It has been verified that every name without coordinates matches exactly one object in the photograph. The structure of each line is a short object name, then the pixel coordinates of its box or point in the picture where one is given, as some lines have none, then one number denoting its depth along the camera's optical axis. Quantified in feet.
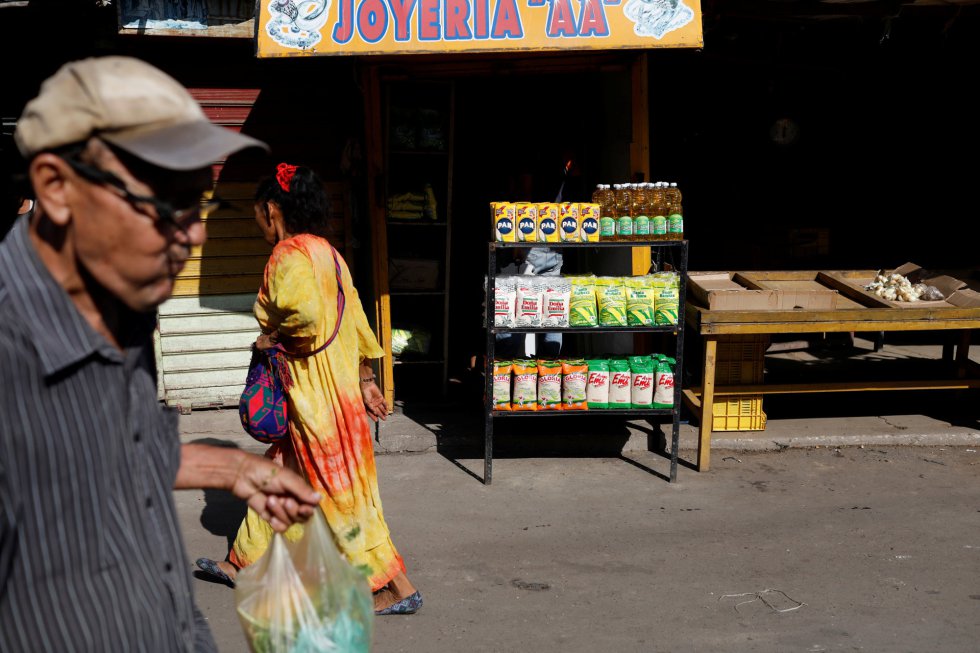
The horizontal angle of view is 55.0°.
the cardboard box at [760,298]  20.71
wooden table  20.35
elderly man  5.16
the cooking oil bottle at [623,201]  19.71
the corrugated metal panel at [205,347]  23.56
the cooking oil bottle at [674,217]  19.21
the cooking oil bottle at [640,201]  19.63
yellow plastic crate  22.85
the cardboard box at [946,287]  21.54
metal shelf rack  18.95
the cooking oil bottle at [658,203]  19.48
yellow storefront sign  18.61
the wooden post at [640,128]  22.03
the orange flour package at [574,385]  19.58
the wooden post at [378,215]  22.17
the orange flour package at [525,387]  19.52
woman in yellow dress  13.47
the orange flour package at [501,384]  19.61
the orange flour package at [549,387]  19.53
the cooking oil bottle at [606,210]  19.17
